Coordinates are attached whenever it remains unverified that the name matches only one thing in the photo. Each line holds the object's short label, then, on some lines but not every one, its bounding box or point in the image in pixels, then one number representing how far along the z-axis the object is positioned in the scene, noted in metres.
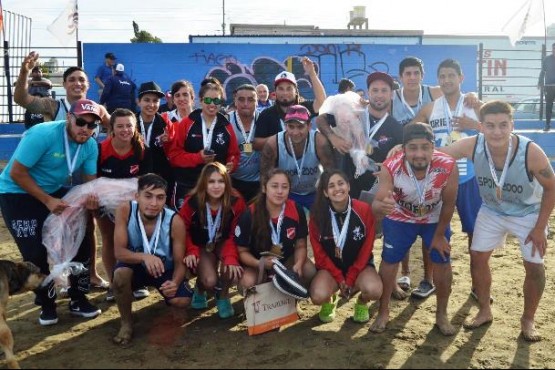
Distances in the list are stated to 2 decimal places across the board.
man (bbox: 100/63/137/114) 10.66
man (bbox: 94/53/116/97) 13.79
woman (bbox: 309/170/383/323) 4.27
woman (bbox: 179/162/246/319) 4.47
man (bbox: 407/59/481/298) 4.76
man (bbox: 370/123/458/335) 4.01
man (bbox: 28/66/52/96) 10.03
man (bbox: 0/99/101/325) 4.20
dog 3.72
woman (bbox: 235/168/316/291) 4.37
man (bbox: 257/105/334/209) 4.84
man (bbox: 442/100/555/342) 3.89
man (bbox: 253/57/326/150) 5.25
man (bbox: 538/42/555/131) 12.50
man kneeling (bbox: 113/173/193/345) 4.12
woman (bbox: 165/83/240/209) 5.06
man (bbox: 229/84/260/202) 5.25
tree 23.69
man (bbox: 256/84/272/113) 10.09
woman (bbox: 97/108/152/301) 4.60
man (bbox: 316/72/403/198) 4.77
